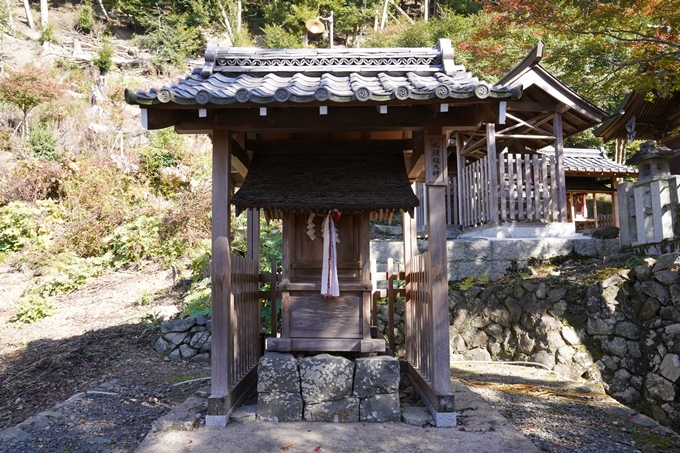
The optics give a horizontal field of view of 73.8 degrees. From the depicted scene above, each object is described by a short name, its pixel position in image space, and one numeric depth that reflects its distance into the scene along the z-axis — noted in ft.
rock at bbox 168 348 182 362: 28.37
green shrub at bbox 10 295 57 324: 33.17
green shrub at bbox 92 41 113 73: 85.56
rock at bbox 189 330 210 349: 29.30
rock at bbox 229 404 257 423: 16.20
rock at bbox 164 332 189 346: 29.37
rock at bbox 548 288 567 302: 26.89
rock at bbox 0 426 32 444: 15.35
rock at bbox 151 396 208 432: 15.28
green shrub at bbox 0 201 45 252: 43.78
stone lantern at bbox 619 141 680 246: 25.48
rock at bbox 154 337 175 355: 28.91
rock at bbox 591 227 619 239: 32.68
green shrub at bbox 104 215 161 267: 43.68
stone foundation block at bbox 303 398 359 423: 16.28
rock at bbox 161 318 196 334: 30.01
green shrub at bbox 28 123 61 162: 56.24
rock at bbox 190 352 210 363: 28.58
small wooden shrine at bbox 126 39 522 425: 15.24
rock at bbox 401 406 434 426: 15.92
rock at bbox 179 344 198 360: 28.71
